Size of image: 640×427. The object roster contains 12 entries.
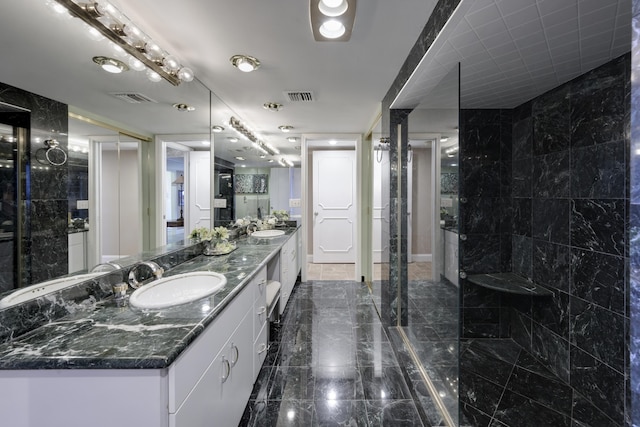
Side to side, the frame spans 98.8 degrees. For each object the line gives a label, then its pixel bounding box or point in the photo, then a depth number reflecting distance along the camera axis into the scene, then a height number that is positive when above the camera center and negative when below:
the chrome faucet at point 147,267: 1.43 -0.35
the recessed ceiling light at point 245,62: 1.87 +1.02
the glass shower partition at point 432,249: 1.65 -0.31
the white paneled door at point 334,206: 5.08 +0.05
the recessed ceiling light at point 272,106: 2.76 +1.05
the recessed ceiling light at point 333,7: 1.33 +1.00
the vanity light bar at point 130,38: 1.26 +0.90
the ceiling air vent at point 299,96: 2.49 +1.06
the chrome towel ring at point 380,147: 2.69 +0.65
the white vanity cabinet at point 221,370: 0.92 -0.68
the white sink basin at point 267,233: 3.44 -0.32
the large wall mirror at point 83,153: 0.99 +0.27
